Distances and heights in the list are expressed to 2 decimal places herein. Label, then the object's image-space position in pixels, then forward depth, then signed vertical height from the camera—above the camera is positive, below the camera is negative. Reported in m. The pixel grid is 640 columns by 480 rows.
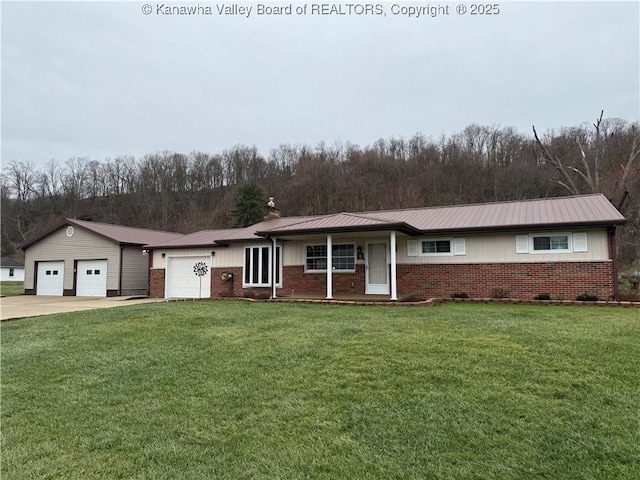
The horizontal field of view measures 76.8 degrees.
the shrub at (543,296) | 12.27 -1.06
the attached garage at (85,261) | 20.98 +0.34
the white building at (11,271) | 45.66 -0.26
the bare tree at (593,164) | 27.56 +7.26
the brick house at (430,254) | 12.25 +0.33
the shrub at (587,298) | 11.74 -1.08
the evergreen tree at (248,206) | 35.19 +5.20
